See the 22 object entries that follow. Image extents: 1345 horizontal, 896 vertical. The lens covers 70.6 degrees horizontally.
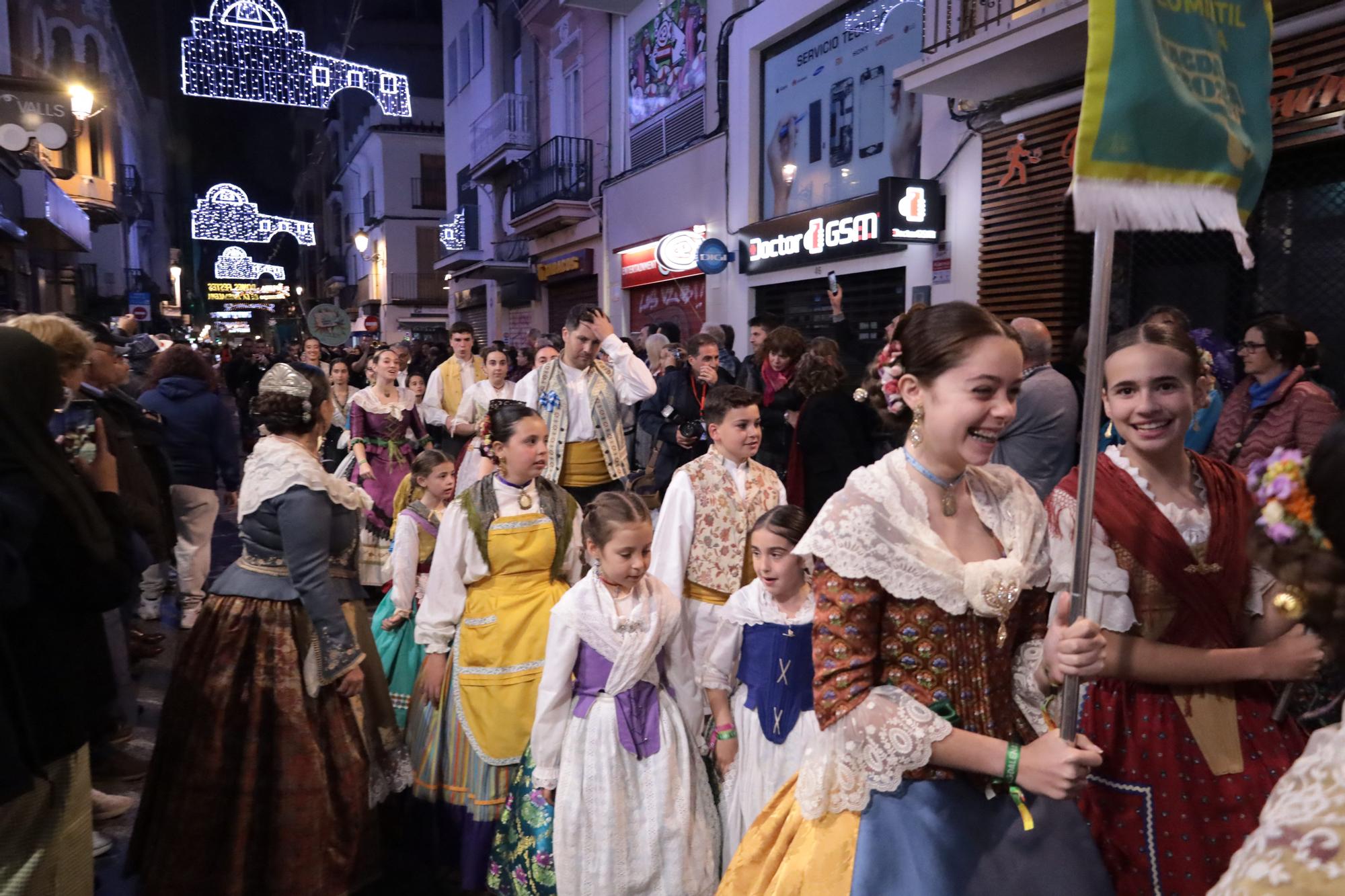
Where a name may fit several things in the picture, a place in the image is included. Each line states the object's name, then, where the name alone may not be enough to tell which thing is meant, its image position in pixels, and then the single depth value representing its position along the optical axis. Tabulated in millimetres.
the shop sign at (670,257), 13922
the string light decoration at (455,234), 24109
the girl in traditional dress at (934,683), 1844
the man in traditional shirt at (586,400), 6172
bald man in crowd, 5031
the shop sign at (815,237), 10133
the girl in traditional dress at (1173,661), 2105
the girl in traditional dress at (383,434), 7559
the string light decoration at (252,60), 13102
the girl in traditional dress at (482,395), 7785
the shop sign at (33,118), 10438
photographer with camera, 7238
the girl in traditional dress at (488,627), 3662
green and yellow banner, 1734
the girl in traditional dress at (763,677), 3180
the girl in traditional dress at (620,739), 3150
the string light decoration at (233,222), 40438
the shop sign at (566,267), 17984
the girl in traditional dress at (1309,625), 1000
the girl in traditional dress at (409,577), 4371
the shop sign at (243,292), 38281
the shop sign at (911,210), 9281
